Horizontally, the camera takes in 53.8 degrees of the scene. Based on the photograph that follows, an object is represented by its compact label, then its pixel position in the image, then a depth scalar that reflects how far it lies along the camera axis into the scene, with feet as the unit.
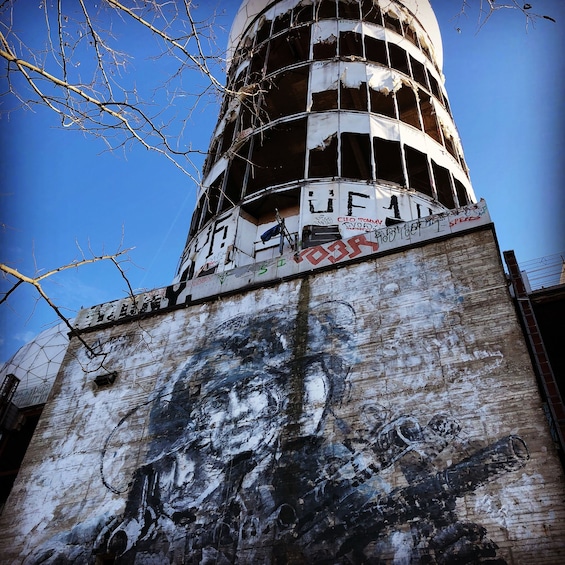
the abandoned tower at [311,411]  31.42
